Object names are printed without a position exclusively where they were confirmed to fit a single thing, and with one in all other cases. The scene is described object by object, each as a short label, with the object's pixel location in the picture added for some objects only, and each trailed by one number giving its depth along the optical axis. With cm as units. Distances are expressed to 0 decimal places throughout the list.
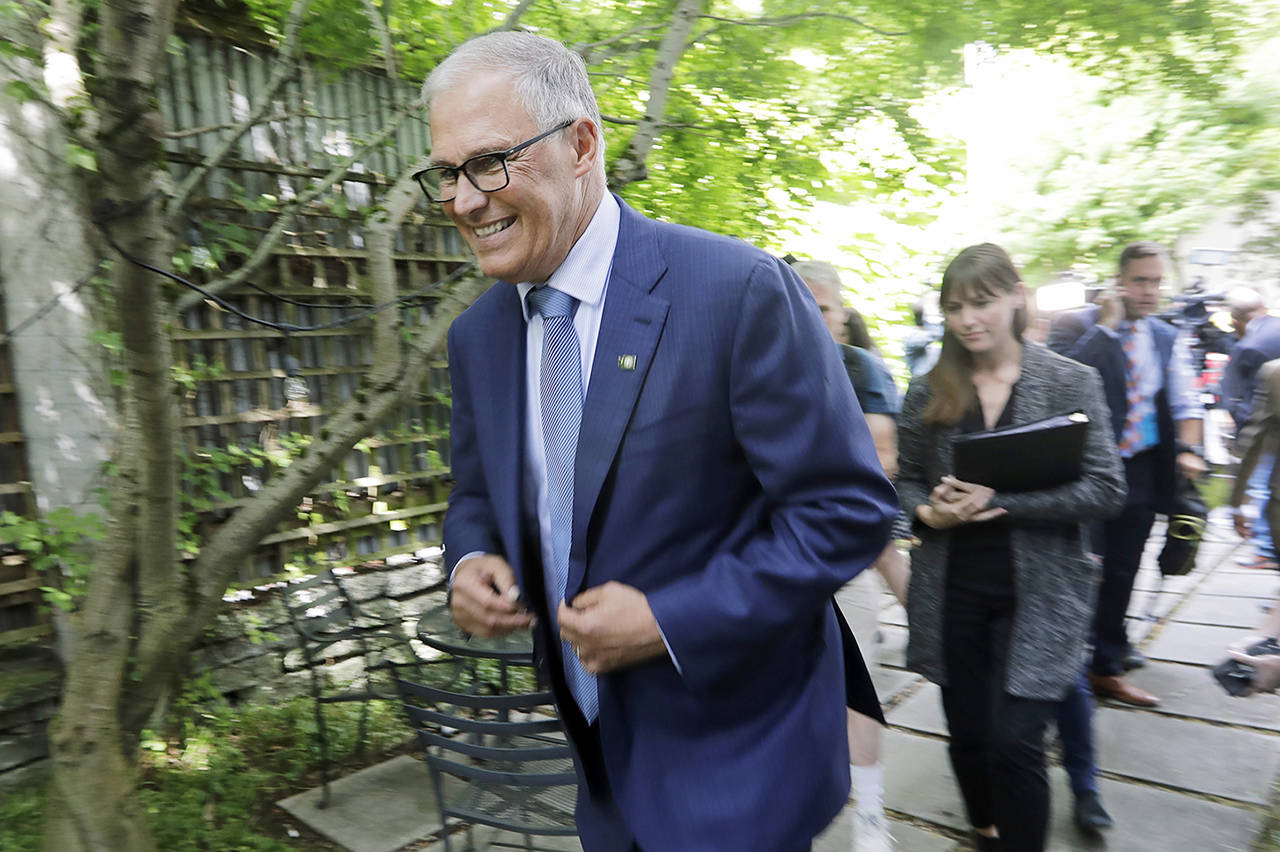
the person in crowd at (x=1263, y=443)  388
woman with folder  275
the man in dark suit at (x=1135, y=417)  484
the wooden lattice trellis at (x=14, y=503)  452
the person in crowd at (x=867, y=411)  403
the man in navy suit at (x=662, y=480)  146
